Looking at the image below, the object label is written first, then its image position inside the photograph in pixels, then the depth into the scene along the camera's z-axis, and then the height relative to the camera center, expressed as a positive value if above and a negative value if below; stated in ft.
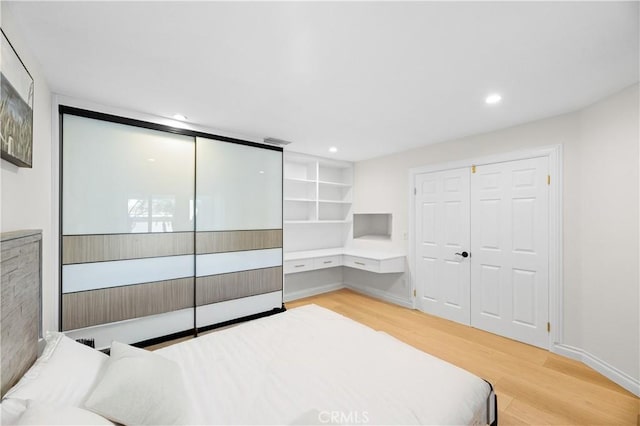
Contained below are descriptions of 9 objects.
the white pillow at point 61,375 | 3.50 -2.33
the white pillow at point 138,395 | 3.47 -2.48
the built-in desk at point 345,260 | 13.07 -2.33
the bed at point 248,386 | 3.50 -2.83
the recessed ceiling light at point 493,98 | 7.54 +3.41
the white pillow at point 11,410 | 2.92 -2.24
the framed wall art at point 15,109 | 4.06 +1.80
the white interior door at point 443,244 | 11.54 -1.30
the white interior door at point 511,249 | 9.44 -1.28
